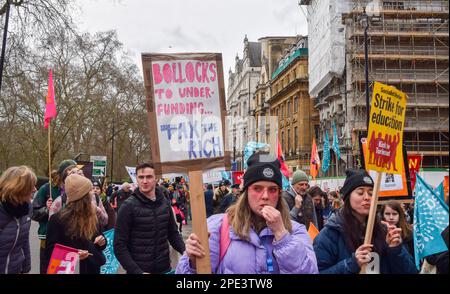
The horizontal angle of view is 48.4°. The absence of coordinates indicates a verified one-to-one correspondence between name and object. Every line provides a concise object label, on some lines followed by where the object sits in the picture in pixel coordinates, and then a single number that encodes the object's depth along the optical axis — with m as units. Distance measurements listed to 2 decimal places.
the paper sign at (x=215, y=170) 2.86
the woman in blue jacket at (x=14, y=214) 4.09
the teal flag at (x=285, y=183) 8.09
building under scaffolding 33.59
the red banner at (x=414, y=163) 9.36
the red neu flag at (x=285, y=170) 9.53
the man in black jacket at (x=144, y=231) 4.25
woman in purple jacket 2.59
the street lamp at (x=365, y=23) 16.05
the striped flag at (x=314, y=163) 19.94
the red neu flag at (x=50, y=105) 8.46
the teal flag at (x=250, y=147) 14.44
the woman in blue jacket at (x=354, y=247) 3.17
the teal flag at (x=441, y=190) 5.01
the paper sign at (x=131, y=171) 13.05
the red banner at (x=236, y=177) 15.03
